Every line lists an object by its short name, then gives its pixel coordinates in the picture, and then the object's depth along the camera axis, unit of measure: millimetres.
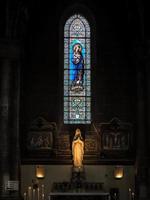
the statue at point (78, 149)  23734
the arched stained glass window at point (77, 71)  25312
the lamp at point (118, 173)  24203
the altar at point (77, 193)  21750
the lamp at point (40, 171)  24156
